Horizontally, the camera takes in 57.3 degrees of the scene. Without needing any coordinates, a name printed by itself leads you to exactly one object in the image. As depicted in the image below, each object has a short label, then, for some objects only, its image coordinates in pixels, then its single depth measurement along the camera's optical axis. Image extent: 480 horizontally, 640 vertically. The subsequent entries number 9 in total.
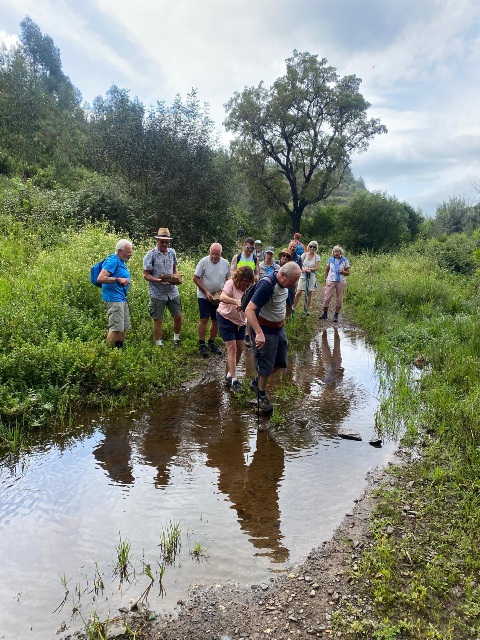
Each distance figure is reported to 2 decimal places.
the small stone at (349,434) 5.11
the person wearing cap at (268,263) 8.59
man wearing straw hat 7.32
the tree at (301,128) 30.86
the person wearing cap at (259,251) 9.85
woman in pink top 6.11
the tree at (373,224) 33.78
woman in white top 10.77
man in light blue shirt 6.41
